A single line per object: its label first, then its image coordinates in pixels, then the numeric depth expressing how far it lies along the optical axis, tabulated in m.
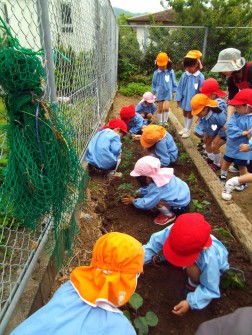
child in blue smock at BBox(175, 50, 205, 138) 5.26
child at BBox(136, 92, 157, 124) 6.60
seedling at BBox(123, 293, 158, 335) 1.84
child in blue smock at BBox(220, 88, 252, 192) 3.27
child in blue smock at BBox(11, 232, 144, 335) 1.37
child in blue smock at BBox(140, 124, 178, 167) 3.79
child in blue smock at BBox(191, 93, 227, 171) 3.96
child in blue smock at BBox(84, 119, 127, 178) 3.58
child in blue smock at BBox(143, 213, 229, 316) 1.83
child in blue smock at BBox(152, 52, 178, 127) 6.22
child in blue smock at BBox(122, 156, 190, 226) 2.87
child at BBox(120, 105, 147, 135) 5.41
